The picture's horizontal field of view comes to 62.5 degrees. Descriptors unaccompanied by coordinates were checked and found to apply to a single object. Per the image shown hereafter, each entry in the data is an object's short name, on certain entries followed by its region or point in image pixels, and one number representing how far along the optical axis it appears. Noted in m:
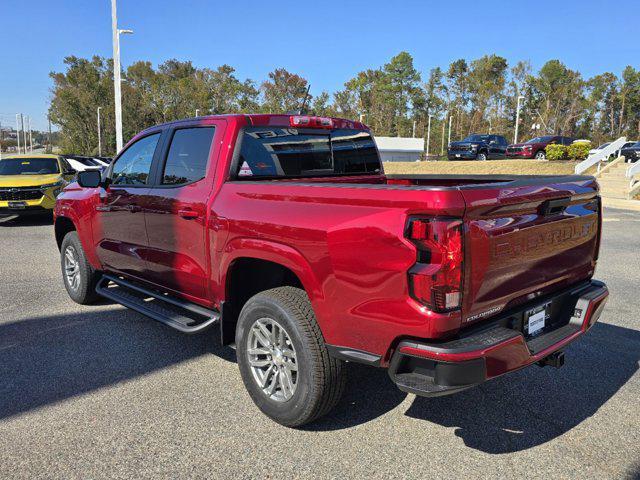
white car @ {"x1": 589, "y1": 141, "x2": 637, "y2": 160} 35.41
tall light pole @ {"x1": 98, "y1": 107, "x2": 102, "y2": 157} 53.59
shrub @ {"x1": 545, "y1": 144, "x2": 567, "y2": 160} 29.69
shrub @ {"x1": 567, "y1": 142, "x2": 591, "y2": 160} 30.14
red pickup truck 2.49
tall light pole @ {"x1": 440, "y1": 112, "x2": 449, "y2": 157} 78.81
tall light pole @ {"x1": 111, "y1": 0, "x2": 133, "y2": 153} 20.23
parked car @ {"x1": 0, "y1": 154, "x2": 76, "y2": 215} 11.73
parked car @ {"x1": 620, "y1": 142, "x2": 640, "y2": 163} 31.27
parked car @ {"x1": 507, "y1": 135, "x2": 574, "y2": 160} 31.02
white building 57.25
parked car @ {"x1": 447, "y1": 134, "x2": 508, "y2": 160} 31.38
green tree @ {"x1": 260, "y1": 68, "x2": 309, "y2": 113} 77.31
